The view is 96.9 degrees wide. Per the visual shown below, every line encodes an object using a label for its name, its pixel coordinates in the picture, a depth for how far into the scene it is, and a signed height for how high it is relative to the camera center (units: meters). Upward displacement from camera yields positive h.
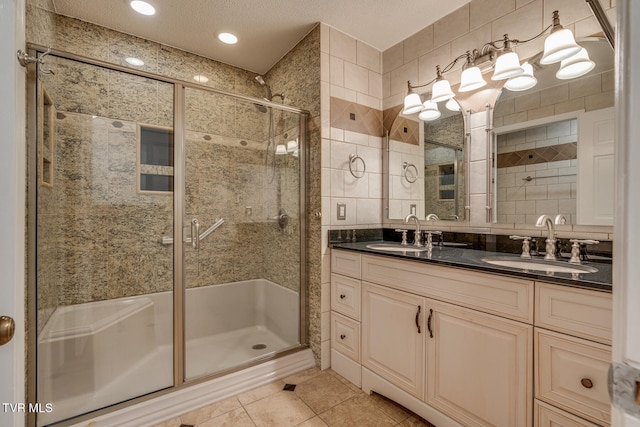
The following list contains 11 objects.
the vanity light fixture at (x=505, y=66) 1.40 +0.81
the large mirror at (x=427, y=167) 1.93 +0.34
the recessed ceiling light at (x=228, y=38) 2.21 +1.37
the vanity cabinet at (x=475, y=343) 0.97 -0.57
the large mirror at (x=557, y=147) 1.36 +0.35
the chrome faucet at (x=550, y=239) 1.40 -0.13
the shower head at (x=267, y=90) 2.58 +1.12
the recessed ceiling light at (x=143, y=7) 1.86 +1.37
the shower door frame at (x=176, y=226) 1.25 -0.08
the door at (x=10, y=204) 0.60 +0.01
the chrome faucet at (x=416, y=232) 2.00 -0.14
